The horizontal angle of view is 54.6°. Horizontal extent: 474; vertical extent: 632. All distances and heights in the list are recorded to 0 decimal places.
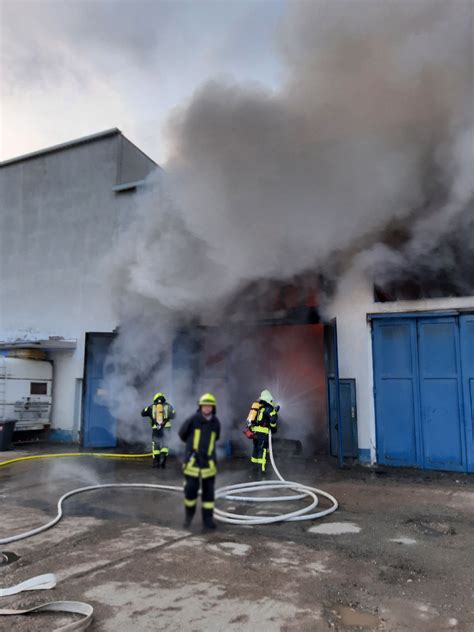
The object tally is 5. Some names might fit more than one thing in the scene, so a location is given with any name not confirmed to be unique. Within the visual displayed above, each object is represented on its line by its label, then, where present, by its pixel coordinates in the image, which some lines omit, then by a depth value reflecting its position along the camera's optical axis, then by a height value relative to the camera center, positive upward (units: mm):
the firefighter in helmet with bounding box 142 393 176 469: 7316 -394
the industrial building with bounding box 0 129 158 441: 13555 +4537
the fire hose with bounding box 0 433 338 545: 5273 -1489
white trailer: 12211 -67
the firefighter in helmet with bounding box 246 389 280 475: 7879 -503
